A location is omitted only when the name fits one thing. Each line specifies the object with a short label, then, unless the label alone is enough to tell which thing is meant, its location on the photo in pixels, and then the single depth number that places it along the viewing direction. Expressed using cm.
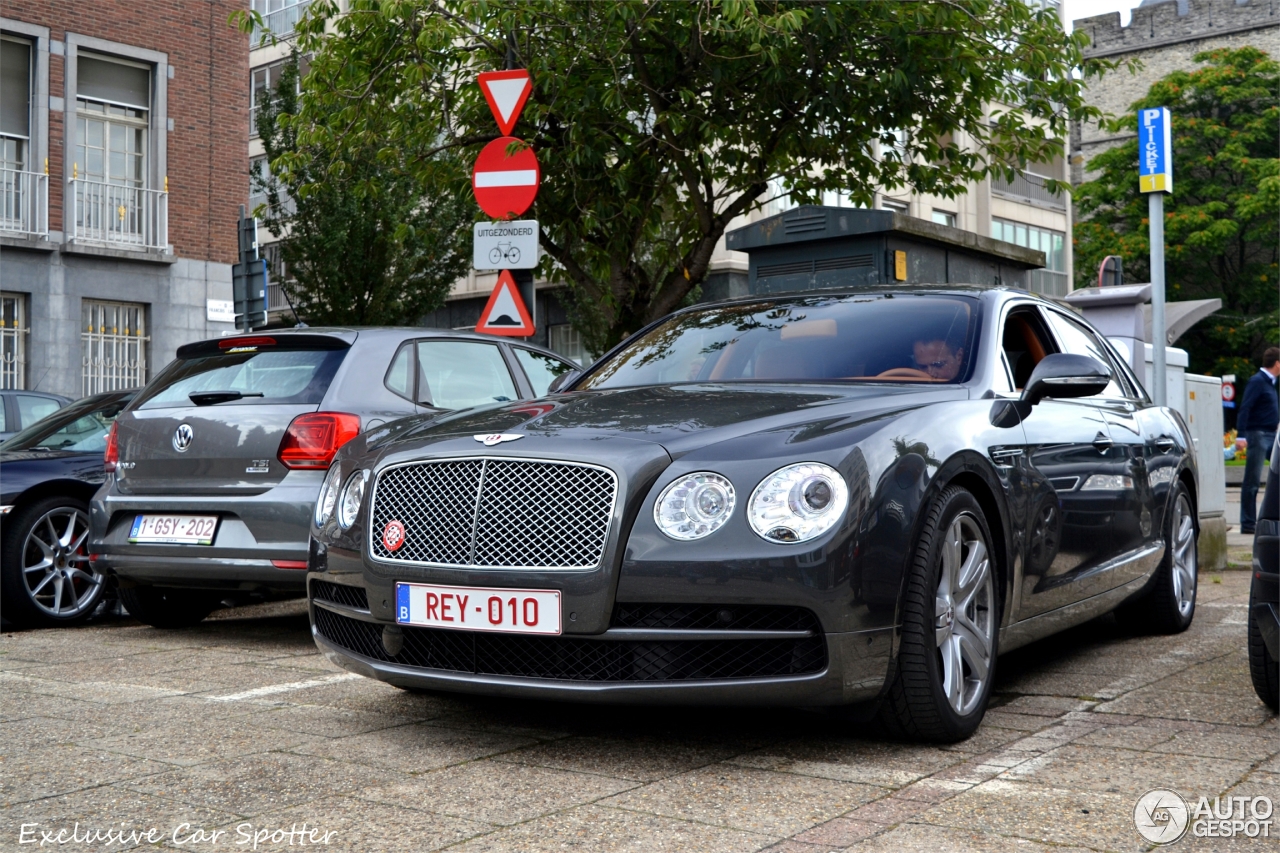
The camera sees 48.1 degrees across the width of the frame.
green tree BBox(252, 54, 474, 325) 2497
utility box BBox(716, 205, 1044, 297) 1204
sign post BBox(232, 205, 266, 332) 1400
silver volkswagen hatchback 654
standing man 1405
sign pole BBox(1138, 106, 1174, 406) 979
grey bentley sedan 385
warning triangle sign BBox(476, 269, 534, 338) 901
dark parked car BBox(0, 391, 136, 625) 770
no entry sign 909
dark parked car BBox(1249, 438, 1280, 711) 436
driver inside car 494
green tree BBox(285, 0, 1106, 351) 1239
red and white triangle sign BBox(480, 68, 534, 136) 916
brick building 2100
